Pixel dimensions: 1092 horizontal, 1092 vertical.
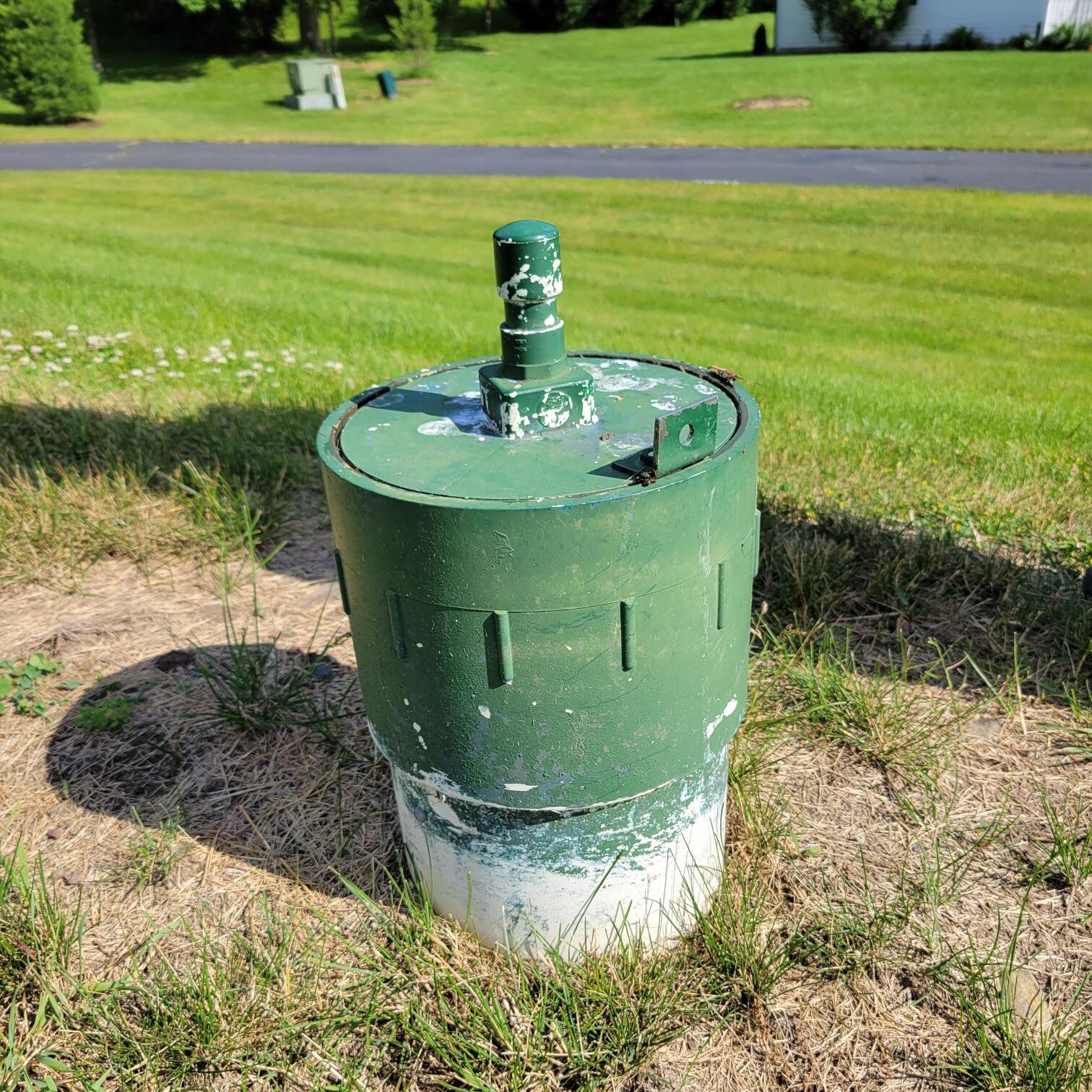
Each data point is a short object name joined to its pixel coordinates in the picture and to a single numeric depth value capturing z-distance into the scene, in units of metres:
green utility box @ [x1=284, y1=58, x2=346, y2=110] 23.98
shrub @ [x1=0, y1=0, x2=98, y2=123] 22.88
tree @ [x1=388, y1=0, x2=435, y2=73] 28.92
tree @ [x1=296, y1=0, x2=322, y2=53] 32.97
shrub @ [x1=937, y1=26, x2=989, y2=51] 28.42
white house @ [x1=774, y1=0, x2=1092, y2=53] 27.17
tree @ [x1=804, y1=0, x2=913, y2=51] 28.73
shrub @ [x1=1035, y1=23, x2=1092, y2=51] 26.30
